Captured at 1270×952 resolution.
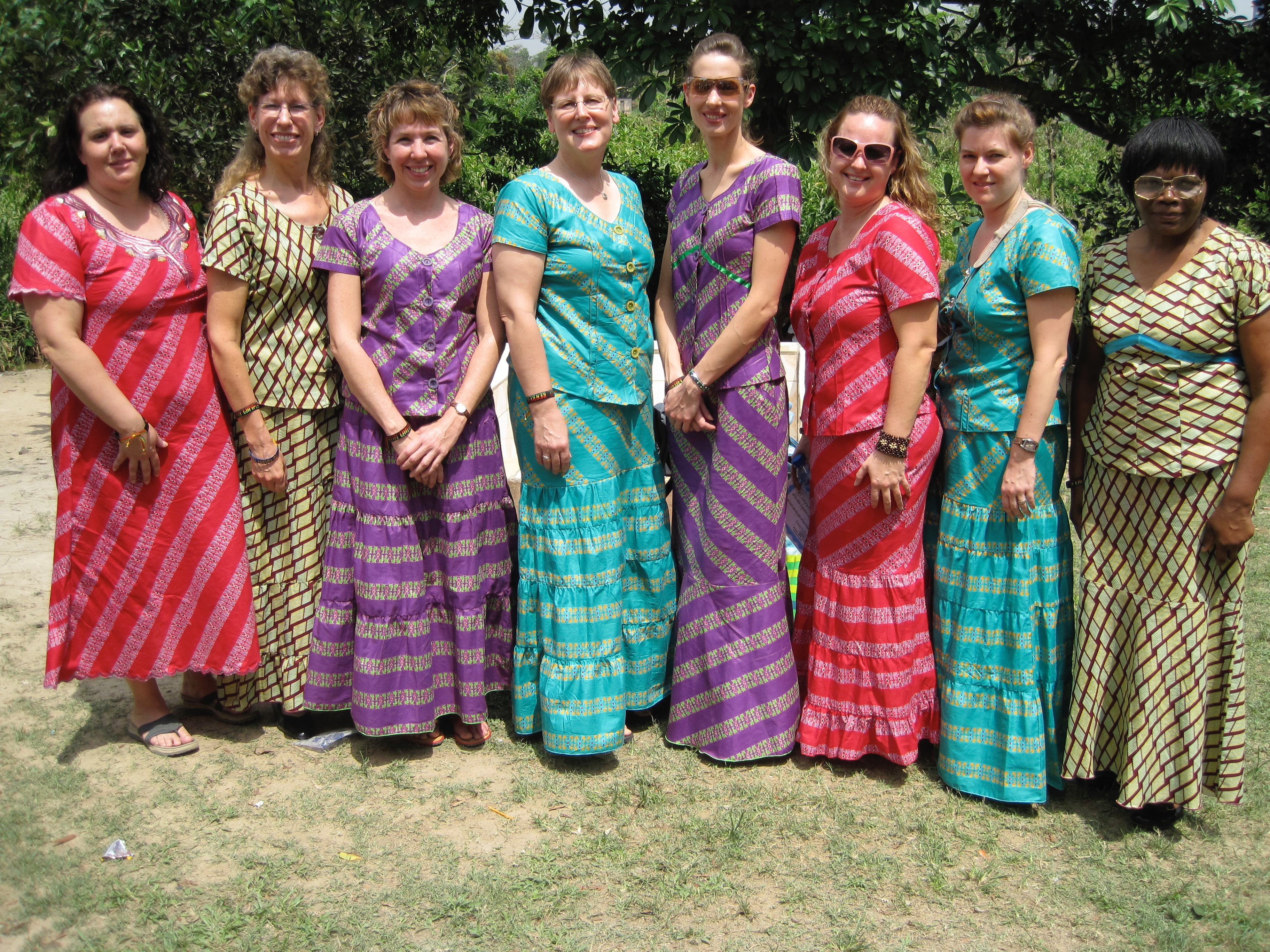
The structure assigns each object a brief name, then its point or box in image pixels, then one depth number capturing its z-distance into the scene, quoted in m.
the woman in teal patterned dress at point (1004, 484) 3.04
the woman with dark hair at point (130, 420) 3.29
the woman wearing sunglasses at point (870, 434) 3.15
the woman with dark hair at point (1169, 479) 2.88
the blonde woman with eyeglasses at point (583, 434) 3.26
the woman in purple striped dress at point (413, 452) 3.34
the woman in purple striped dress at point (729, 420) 3.24
